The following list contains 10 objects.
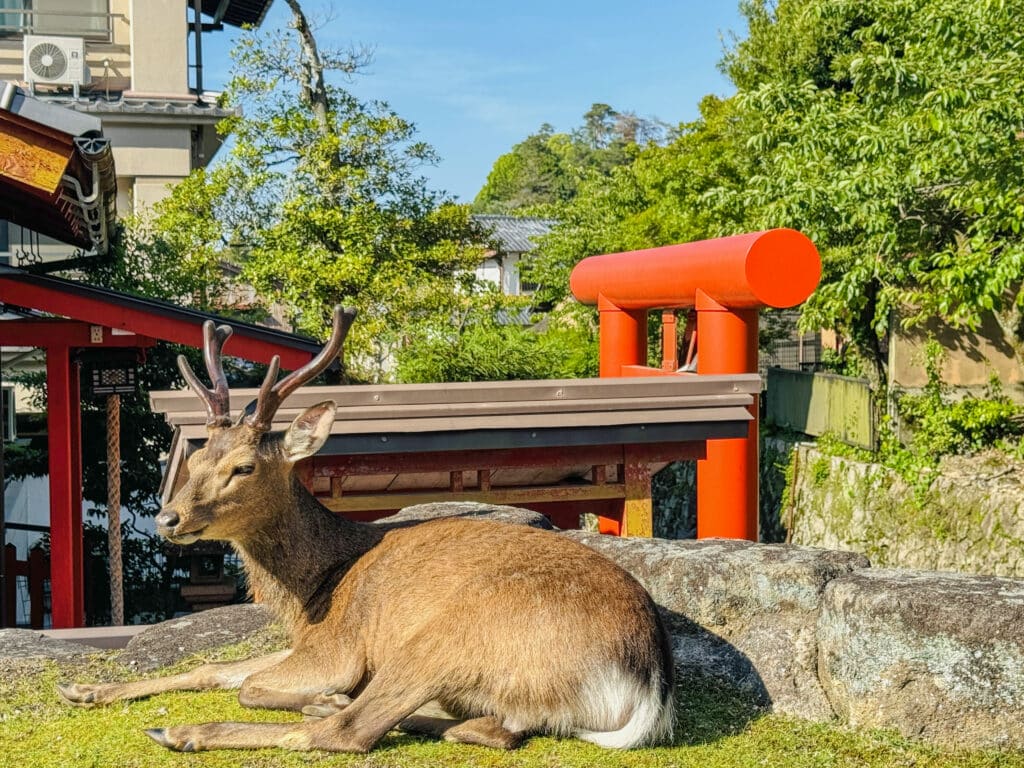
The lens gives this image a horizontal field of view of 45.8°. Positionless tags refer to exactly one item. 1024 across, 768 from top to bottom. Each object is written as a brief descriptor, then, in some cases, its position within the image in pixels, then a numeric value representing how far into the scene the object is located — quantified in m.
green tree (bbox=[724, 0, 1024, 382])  11.52
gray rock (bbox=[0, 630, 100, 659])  5.21
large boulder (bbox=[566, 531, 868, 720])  4.46
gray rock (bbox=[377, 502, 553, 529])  5.79
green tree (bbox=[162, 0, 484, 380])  15.91
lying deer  3.82
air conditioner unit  16.97
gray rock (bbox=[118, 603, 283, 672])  5.18
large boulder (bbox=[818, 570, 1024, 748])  3.87
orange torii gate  7.84
